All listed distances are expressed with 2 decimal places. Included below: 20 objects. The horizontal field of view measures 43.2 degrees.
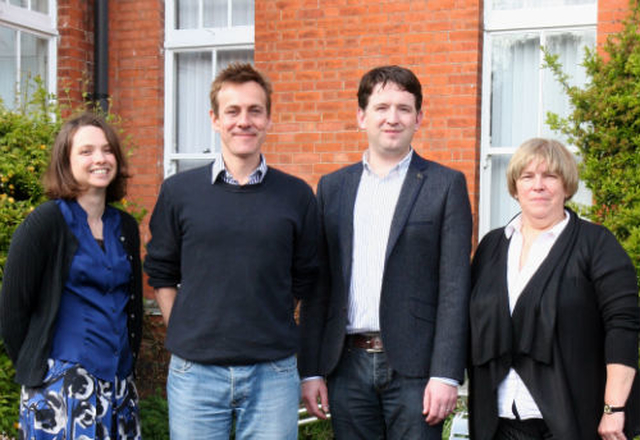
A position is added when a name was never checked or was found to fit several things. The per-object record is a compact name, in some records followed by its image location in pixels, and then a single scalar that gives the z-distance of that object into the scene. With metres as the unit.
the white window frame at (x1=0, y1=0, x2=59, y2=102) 7.00
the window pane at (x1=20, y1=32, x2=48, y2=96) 7.21
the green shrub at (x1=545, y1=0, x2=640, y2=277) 5.12
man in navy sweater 3.14
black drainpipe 7.43
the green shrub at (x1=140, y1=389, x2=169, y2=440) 5.20
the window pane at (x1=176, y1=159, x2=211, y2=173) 7.57
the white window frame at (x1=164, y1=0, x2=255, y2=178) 7.35
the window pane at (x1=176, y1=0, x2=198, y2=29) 7.51
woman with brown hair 3.19
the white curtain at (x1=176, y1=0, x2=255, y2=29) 7.29
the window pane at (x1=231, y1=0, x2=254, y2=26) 7.27
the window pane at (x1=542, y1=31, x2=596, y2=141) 6.11
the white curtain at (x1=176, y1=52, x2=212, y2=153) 7.57
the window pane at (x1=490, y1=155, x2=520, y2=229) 6.41
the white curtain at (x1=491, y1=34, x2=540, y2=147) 6.30
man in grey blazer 3.26
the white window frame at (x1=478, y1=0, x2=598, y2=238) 6.05
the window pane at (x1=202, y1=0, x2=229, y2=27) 7.38
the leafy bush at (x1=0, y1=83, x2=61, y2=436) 4.31
